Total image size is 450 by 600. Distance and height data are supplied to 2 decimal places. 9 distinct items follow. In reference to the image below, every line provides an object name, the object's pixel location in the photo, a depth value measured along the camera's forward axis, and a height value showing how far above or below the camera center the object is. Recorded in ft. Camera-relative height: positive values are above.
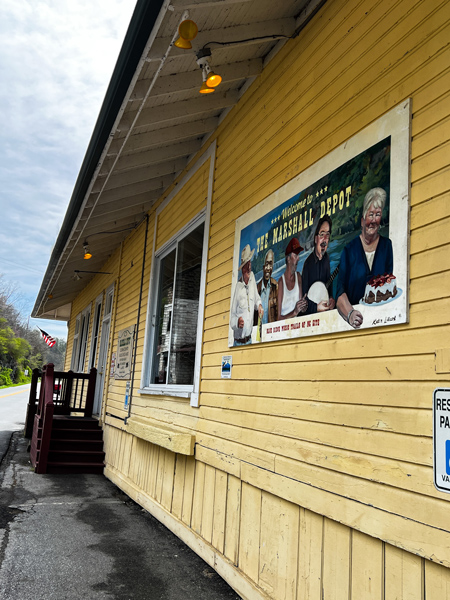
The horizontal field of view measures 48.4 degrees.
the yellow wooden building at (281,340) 7.29 +1.13
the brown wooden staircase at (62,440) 25.41 -3.77
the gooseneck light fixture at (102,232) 27.71 +7.62
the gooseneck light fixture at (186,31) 9.64 +6.58
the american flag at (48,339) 69.68 +4.01
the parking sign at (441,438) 6.52 -0.59
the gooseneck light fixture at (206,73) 10.50 +6.59
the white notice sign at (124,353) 24.70 +1.00
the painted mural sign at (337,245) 7.93 +2.66
